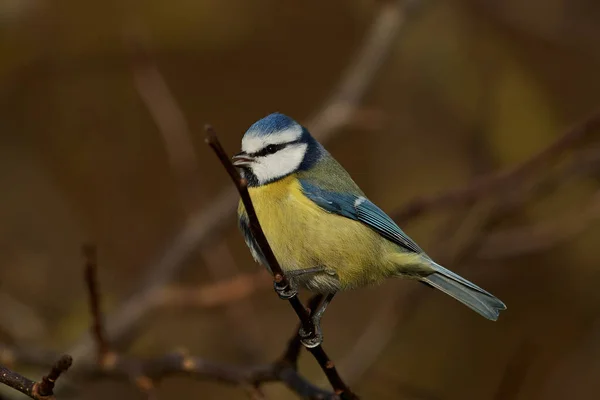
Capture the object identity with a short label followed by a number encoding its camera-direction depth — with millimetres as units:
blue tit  4160
